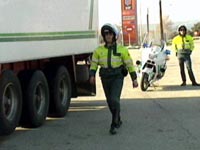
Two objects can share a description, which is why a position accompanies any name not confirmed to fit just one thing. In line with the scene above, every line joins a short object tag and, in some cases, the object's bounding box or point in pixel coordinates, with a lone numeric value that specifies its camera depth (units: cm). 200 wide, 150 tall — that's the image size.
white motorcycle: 1569
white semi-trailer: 803
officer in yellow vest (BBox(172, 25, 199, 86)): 1658
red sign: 5634
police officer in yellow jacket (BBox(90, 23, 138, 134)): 916
